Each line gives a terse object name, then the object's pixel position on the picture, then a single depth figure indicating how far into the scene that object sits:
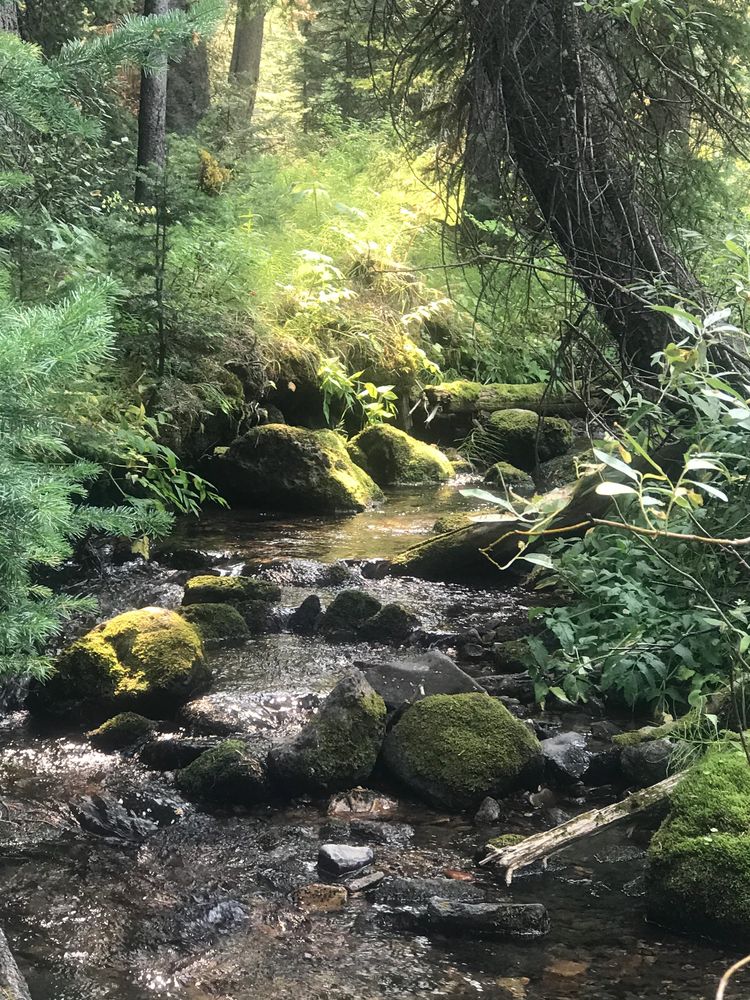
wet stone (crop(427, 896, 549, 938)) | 3.16
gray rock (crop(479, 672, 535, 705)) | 5.34
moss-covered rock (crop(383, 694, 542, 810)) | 4.21
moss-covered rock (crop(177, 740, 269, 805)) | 4.20
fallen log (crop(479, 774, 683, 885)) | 3.51
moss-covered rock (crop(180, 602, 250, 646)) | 6.21
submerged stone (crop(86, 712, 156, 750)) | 4.74
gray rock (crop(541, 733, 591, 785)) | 4.38
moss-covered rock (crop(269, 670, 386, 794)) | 4.27
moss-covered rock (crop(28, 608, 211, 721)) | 5.06
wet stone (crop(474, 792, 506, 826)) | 4.04
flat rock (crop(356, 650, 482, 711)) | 4.93
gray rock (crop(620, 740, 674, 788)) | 4.18
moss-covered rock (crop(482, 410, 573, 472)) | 11.88
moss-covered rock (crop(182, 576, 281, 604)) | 6.79
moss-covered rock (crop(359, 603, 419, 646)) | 6.38
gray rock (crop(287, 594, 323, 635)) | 6.54
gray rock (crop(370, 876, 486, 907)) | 3.35
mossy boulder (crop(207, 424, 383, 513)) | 9.65
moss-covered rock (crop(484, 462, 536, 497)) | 11.00
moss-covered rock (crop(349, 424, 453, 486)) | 11.48
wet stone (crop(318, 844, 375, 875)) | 3.59
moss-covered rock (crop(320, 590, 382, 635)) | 6.50
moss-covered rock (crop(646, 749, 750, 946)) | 3.08
